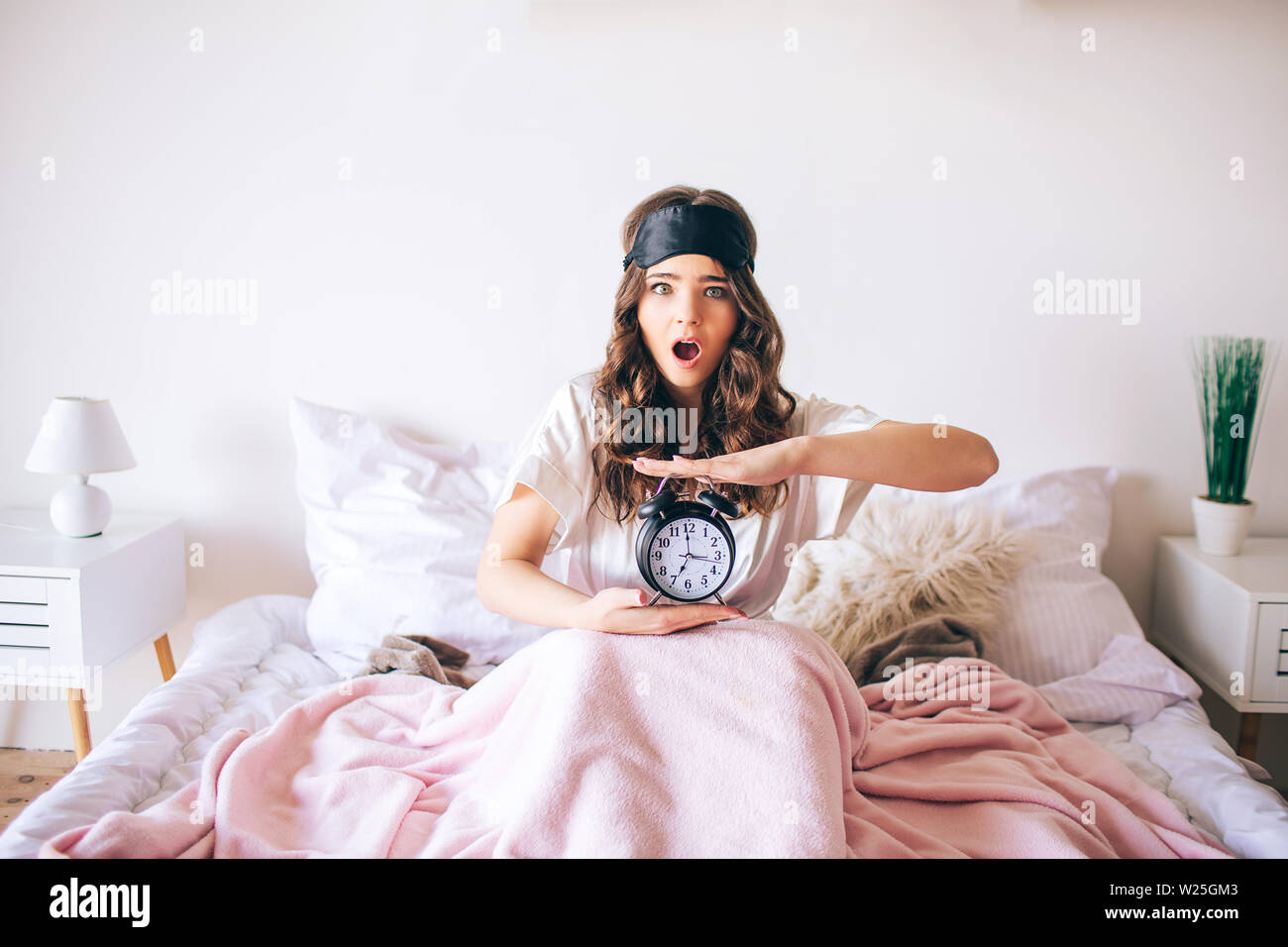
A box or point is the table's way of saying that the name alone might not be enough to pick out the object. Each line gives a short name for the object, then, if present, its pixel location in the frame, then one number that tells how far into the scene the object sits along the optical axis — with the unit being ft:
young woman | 4.42
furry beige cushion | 5.81
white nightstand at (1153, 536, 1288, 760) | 5.85
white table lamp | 6.21
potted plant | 6.37
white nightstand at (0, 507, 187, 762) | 6.00
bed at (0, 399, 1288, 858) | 4.59
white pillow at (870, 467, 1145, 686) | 5.93
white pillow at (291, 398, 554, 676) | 6.07
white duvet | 4.09
